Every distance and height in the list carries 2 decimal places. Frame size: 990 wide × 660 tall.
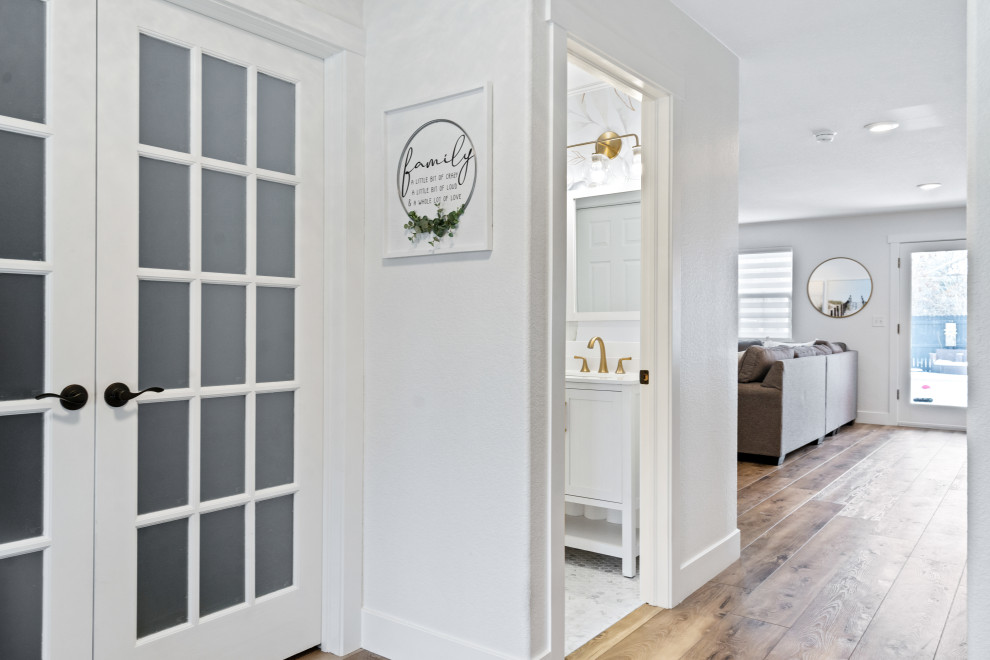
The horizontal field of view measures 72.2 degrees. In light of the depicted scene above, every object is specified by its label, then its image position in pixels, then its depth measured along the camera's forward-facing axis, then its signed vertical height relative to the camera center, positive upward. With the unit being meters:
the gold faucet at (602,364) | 3.45 -0.19
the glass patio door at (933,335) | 7.13 -0.07
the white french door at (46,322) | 1.59 +0.00
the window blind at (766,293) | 8.14 +0.42
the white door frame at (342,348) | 2.22 -0.08
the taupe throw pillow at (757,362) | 5.50 -0.28
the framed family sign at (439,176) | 2.01 +0.46
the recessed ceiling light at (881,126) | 4.16 +1.25
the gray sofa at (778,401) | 5.36 -0.60
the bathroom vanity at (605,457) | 2.98 -0.59
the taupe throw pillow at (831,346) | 7.04 -0.19
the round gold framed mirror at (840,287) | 7.69 +0.47
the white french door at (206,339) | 1.76 -0.04
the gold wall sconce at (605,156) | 3.45 +0.87
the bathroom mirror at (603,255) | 3.48 +0.38
